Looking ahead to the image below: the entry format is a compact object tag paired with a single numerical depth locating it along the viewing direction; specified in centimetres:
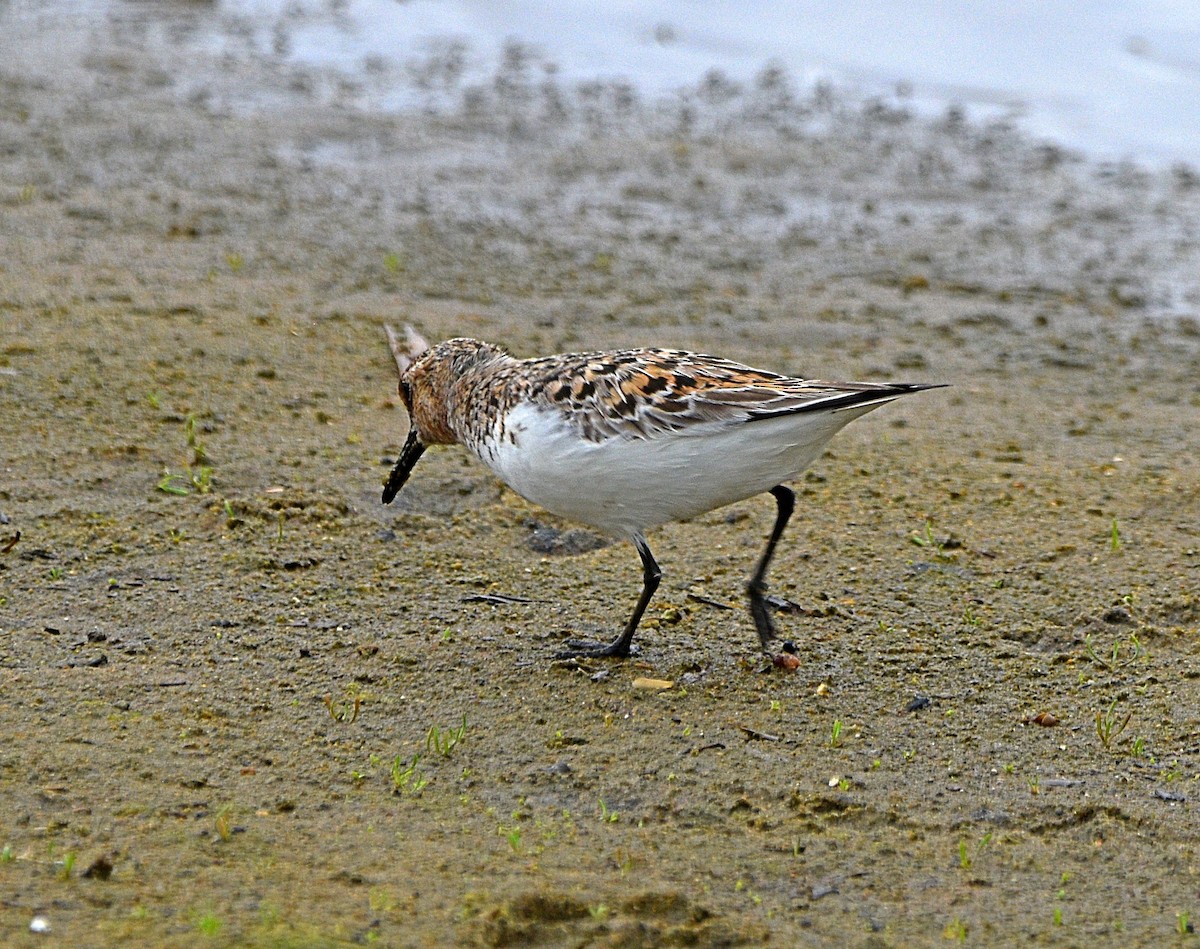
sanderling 946
